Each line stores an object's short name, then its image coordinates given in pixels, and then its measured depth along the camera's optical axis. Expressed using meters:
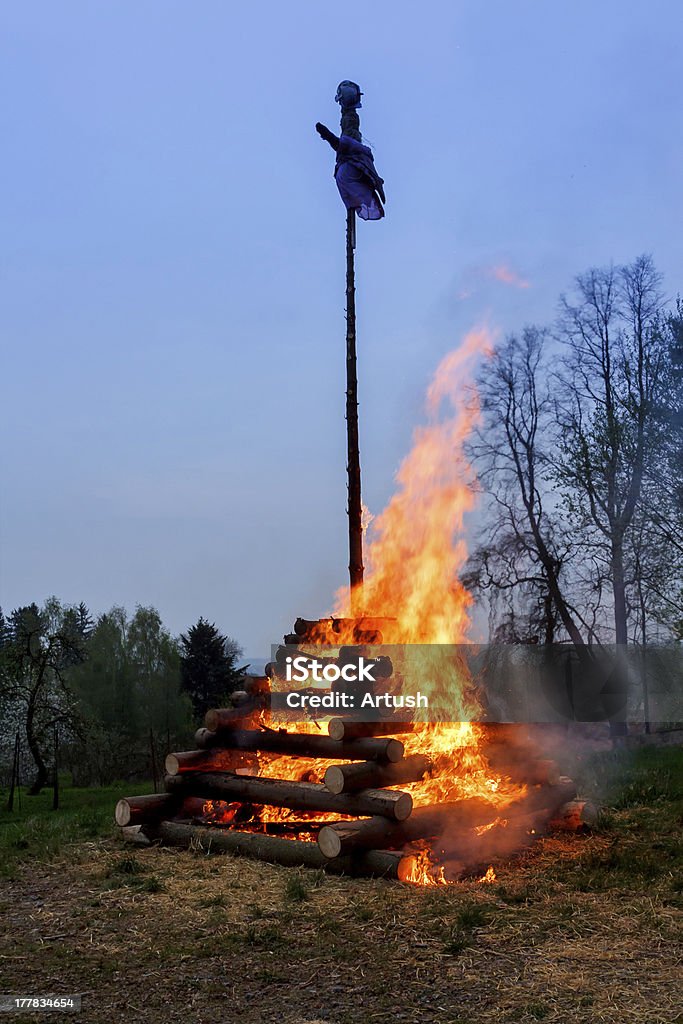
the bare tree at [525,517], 25.39
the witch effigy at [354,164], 14.91
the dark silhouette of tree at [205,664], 44.09
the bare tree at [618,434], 20.22
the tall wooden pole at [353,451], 13.71
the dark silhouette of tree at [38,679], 24.84
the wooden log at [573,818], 12.11
